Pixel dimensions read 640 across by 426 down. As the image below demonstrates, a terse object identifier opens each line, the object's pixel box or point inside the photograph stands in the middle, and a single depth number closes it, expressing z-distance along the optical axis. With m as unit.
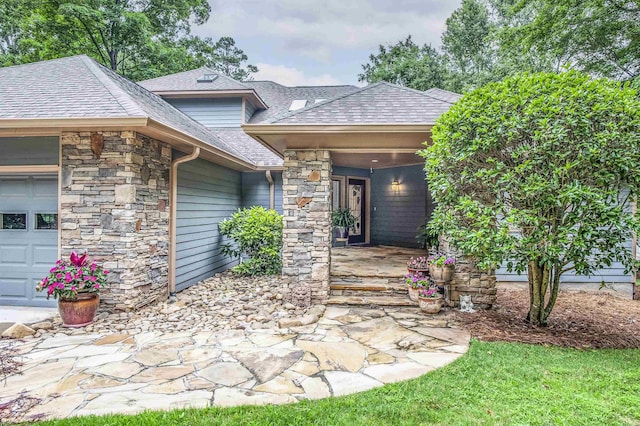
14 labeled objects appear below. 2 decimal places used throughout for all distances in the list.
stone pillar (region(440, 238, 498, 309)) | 4.94
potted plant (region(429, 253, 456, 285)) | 4.80
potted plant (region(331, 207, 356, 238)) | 9.10
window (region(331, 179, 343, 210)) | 9.42
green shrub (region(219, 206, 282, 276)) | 7.19
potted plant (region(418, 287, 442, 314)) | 4.72
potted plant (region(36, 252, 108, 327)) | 4.14
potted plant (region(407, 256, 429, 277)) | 5.21
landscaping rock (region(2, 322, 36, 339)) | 3.79
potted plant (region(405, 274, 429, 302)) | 4.93
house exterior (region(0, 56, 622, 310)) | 4.54
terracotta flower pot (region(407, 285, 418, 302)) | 5.02
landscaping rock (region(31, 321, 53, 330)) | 4.08
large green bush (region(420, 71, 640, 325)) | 3.38
